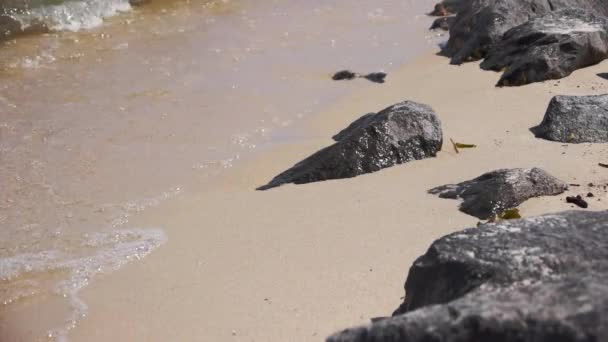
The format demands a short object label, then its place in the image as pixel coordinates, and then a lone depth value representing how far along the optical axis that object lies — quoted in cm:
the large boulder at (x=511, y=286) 462
